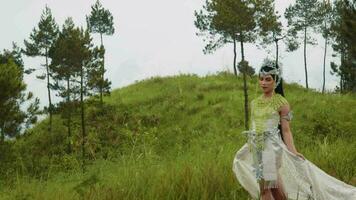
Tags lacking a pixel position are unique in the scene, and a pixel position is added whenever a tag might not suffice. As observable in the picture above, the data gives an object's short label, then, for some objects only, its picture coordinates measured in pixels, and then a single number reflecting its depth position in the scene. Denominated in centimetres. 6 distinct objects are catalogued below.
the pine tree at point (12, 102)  2234
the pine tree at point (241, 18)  2638
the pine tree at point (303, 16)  4843
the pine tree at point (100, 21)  4656
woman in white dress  602
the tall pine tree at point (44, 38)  3675
